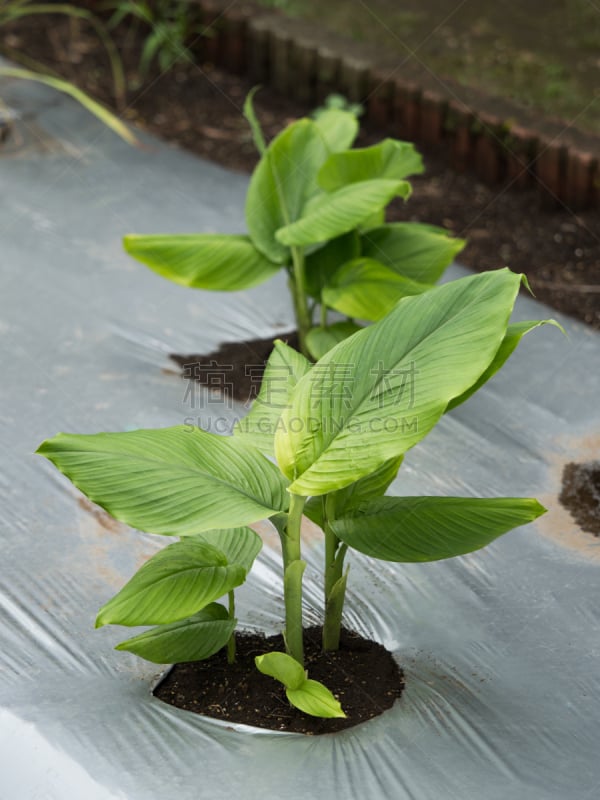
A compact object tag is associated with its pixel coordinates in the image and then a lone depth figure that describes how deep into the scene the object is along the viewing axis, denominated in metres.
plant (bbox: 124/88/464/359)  2.55
